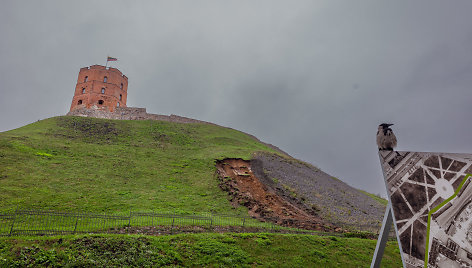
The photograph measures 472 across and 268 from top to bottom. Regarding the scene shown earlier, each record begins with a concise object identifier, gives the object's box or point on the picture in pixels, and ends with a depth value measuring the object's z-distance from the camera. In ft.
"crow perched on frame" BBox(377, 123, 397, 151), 16.97
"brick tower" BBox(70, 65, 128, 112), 178.23
